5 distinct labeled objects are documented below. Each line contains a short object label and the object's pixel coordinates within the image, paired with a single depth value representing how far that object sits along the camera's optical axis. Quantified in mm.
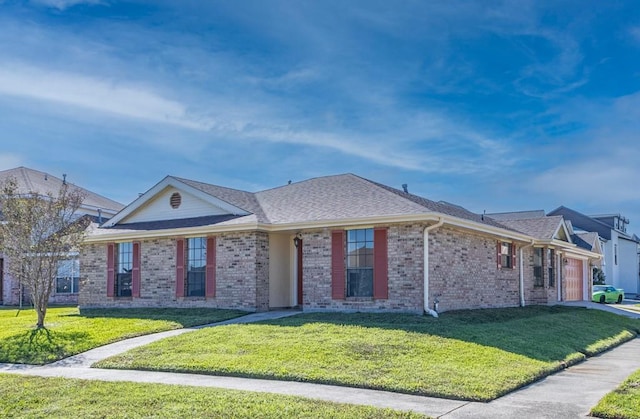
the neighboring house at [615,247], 48031
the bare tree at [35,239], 15999
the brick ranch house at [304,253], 16438
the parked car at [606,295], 33188
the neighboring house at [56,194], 28100
